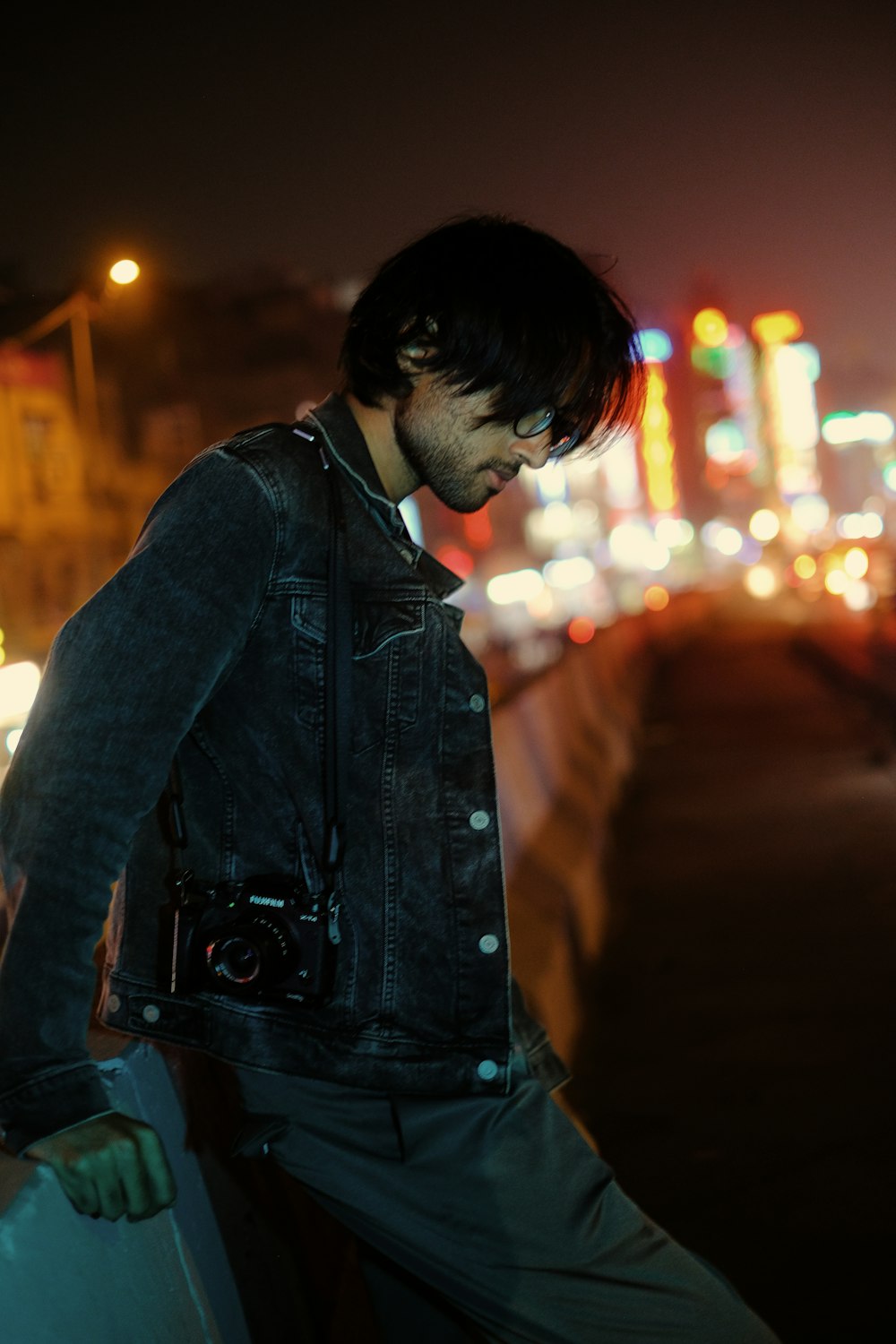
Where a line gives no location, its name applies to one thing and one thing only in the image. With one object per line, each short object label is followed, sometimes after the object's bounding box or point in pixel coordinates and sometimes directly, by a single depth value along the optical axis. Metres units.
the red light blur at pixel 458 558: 95.75
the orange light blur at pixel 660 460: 179.25
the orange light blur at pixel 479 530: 106.69
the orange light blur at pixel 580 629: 42.86
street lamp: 15.76
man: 2.01
